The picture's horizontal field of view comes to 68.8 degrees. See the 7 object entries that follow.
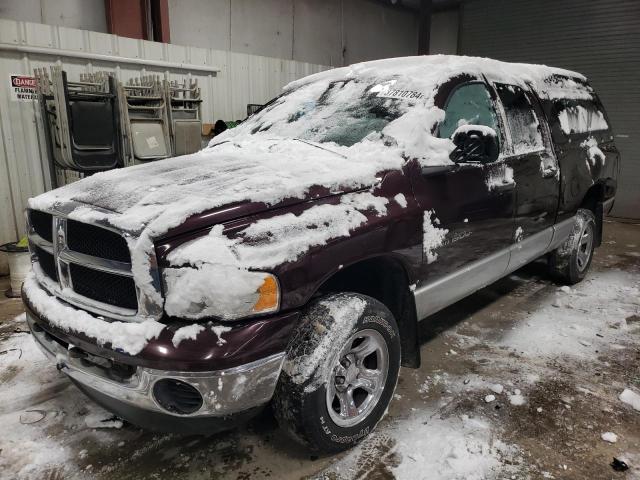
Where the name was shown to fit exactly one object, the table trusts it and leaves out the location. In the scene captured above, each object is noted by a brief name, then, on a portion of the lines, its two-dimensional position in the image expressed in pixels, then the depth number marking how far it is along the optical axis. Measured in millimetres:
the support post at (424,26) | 10422
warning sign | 5105
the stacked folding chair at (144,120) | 5441
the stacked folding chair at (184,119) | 5872
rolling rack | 5055
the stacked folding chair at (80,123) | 4957
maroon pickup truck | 1816
